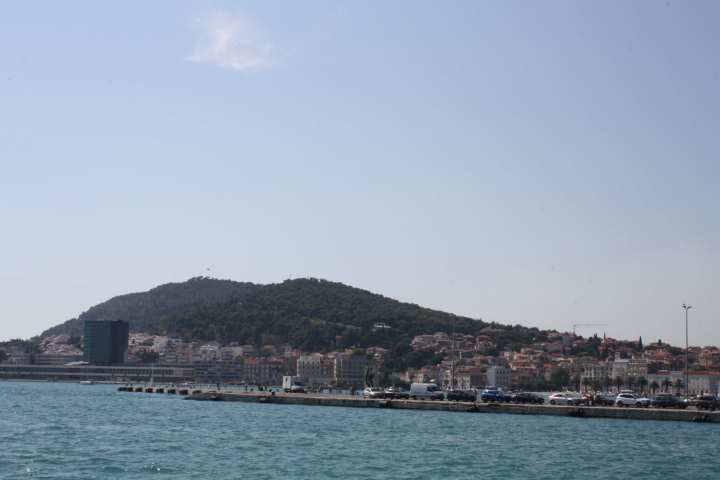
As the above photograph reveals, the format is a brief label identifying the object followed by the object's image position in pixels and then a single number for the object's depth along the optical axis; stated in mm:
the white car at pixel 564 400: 87312
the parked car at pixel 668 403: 82856
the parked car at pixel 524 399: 89562
